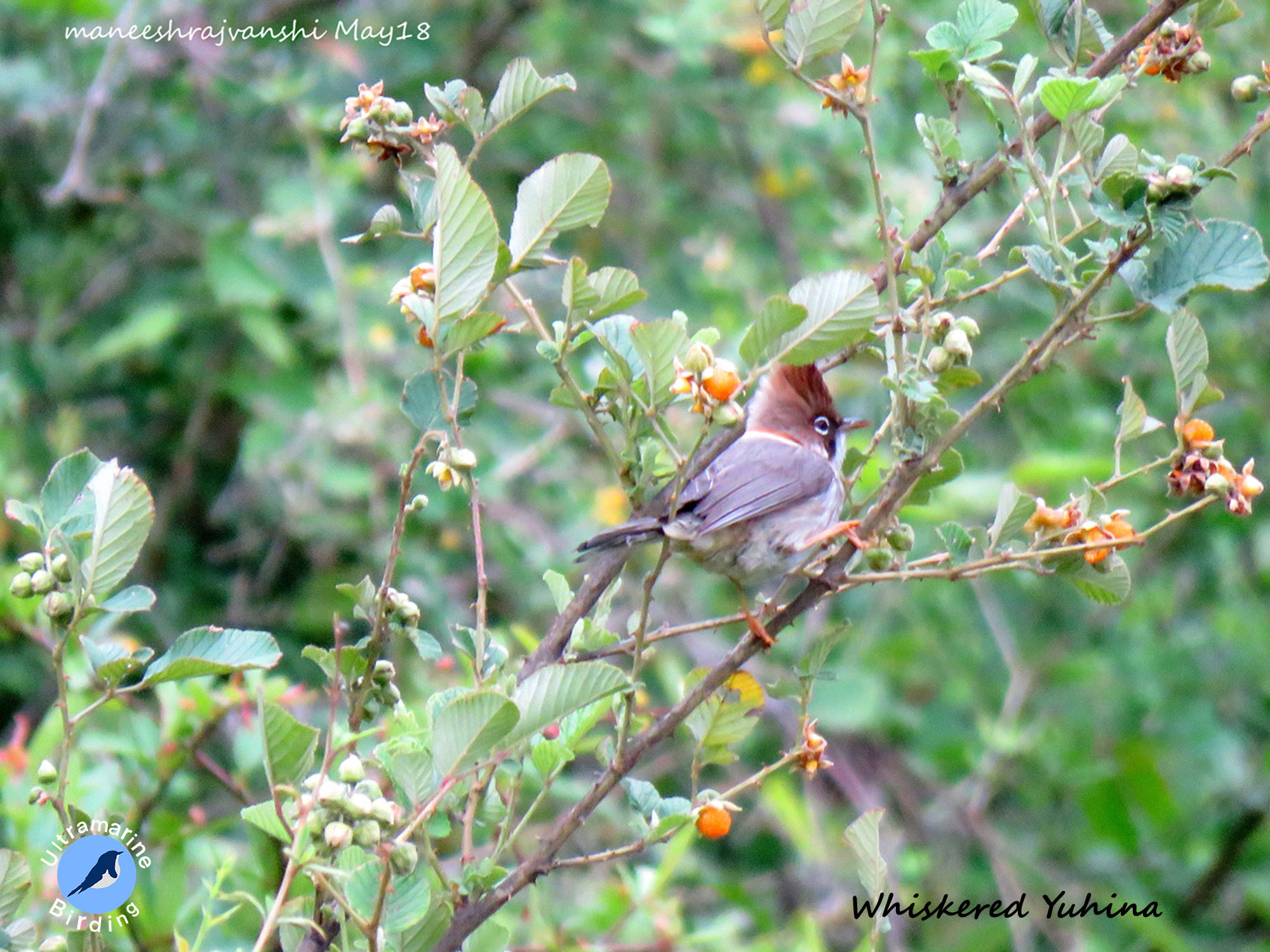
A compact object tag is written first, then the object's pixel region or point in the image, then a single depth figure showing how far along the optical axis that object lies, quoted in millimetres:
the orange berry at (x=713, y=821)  6314
